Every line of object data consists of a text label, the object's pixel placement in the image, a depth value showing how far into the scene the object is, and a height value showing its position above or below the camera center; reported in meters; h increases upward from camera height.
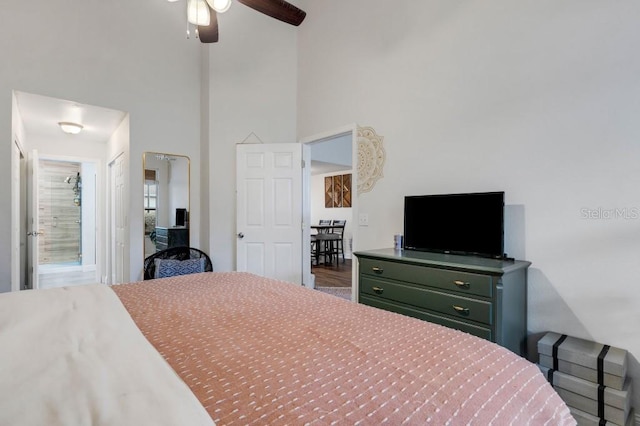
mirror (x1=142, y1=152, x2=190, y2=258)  3.77 +0.11
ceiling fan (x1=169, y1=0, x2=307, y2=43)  2.04 +1.34
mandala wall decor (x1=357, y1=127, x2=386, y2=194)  3.11 +0.54
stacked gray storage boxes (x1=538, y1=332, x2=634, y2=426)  1.60 -0.91
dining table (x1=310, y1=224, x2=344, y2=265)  6.70 -0.77
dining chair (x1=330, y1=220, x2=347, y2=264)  7.09 -0.59
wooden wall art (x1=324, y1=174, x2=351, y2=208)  8.01 +0.53
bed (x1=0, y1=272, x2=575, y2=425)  0.61 -0.42
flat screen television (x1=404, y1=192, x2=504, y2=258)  2.15 -0.09
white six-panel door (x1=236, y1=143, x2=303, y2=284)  3.91 +0.00
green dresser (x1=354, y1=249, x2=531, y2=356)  1.81 -0.53
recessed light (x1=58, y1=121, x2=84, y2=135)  3.95 +1.07
